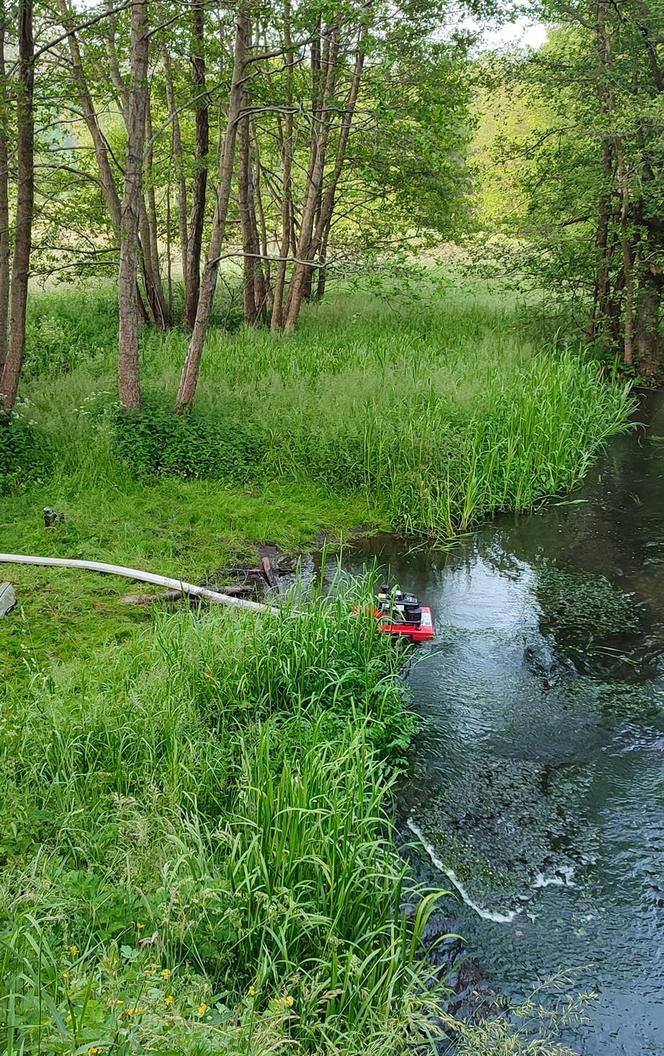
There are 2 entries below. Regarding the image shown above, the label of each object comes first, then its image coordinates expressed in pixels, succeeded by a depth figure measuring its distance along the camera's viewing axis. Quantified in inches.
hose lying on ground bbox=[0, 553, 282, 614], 229.3
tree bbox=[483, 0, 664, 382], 435.2
